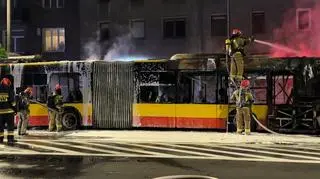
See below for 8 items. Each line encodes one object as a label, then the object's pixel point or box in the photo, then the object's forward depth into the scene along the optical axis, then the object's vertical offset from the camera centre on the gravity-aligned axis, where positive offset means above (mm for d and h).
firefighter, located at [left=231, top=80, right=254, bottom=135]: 17359 -240
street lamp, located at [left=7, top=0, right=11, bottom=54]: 27078 +3160
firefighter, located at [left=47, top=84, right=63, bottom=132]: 19344 -390
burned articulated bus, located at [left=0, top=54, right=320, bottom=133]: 17891 +204
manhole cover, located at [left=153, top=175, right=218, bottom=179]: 9586 -1304
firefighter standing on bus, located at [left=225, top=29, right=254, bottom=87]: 17875 +1310
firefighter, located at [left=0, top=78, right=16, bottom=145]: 15531 -253
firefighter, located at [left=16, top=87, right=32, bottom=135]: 18062 -391
